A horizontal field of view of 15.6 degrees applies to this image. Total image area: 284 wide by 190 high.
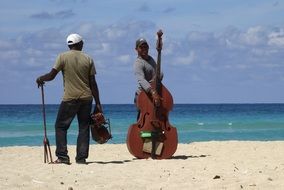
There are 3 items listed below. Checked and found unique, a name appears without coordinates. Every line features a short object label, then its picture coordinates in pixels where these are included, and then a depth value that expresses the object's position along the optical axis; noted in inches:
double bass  543.2
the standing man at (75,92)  504.0
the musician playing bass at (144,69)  538.9
